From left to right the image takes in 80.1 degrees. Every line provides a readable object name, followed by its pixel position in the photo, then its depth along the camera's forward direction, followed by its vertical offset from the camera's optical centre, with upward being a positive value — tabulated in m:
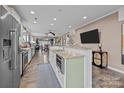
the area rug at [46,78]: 2.15 -1.16
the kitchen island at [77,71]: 1.76 -0.64
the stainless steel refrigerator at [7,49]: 1.02 -0.07
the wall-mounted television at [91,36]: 4.19 +0.51
